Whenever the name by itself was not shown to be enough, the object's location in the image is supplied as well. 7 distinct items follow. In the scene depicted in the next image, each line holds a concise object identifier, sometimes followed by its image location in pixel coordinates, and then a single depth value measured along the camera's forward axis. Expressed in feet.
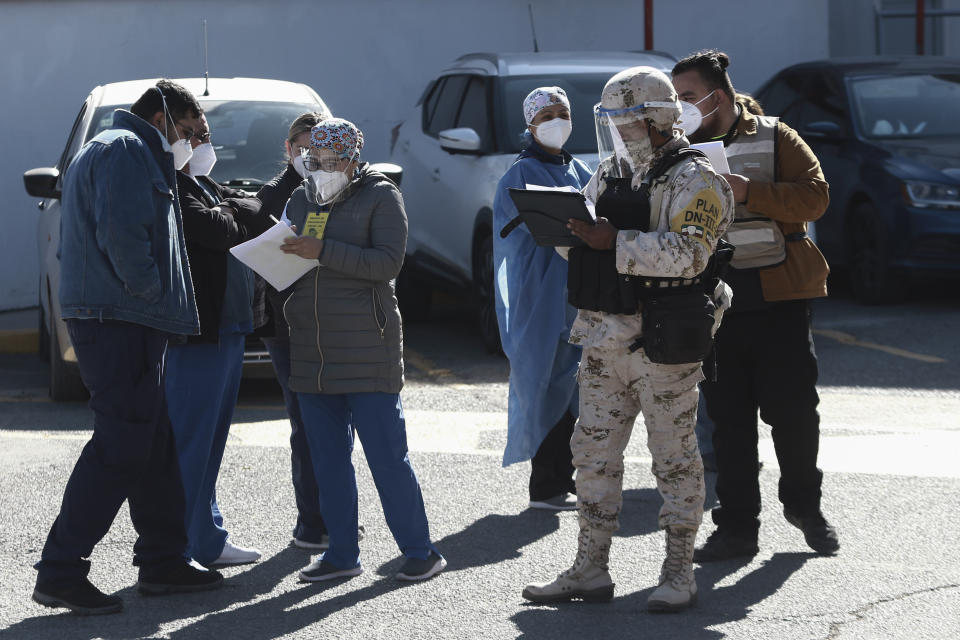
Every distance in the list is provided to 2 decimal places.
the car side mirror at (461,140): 63.62
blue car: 71.26
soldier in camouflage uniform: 31.17
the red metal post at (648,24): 92.17
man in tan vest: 36.47
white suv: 65.00
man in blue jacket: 32.27
